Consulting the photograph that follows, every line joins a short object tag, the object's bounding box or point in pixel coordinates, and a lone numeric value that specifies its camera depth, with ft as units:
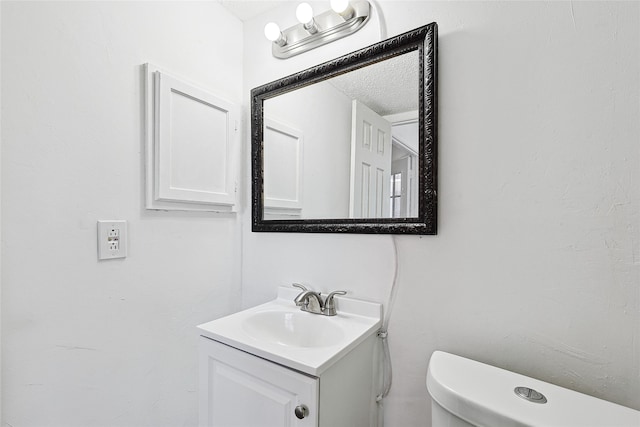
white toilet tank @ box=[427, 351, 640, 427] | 1.95
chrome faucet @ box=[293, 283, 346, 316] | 3.66
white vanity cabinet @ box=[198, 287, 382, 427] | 2.53
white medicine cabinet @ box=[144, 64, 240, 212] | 3.56
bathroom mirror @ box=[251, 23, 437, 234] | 3.18
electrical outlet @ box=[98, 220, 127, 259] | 3.15
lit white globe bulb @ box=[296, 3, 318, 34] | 3.71
